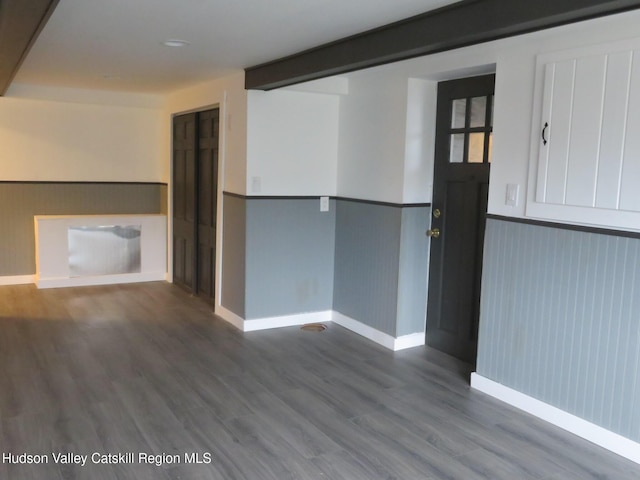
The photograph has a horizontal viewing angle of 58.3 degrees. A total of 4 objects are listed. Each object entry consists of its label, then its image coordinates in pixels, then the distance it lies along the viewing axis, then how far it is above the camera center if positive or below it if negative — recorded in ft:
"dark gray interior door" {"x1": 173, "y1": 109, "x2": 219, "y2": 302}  18.01 -0.94
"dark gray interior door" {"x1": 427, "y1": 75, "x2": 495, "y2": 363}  12.85 -0.68
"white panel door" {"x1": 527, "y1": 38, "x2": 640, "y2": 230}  8.81 +0.79
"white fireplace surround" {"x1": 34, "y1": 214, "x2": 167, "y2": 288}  19.63 -2.85
